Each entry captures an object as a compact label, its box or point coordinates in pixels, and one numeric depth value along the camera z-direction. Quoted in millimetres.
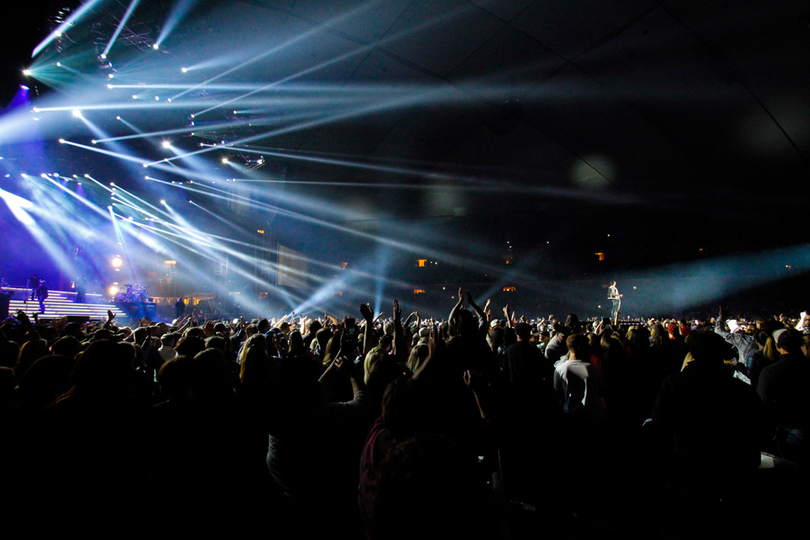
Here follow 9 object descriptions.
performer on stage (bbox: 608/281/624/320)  11775
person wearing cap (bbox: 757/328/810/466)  2555
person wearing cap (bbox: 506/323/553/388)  3221
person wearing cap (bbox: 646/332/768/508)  2055
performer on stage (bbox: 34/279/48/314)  13719
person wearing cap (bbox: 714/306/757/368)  4986
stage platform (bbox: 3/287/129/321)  14203
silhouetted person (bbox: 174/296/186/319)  17812
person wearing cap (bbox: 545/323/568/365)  4914
